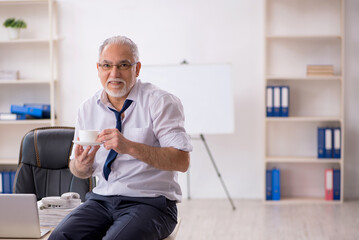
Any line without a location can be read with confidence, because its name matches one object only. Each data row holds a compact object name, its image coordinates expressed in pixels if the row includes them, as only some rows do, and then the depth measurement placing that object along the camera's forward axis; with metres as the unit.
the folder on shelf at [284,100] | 4.80
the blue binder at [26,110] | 4.97
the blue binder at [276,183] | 4.86
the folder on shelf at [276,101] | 4.80
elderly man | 1.96
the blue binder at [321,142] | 4.83
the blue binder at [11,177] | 4.97
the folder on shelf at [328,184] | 4.86
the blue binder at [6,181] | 4.97
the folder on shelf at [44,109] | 5.05
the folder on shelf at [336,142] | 4.78
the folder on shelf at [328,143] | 4.81
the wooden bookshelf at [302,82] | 4.98
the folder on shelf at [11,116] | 4.99
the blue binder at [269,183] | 4.88
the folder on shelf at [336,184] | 4.84
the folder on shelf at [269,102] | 4.81
